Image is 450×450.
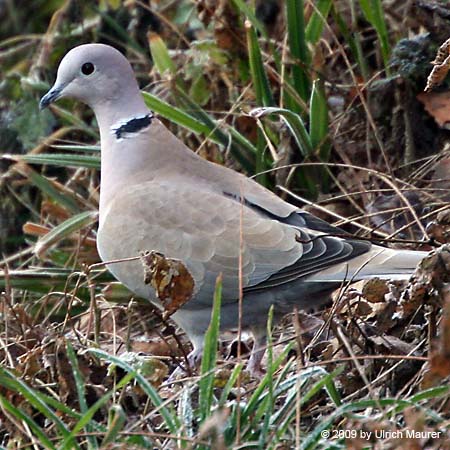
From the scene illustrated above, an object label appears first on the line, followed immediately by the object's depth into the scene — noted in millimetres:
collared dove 6750
